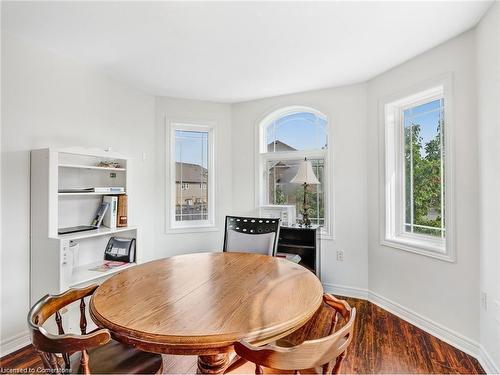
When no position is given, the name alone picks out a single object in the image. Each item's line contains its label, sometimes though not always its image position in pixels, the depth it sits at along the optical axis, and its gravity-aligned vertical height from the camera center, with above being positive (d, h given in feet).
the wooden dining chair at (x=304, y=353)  2.74 -1.72
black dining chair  7.62 -1.30
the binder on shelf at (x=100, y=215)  8.40 -0.75
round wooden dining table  3.18 -1.67
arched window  10.93 +1.56
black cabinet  9.92 -2.05
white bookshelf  6.72 -0.81
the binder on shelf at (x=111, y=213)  8.44 -0.68
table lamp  9.90 +0.58
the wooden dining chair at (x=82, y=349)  3.05 -2.04
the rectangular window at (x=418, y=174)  7.74 +0.55
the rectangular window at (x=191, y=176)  11.91 +0.73
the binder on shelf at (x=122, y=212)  8.61 -0.66
